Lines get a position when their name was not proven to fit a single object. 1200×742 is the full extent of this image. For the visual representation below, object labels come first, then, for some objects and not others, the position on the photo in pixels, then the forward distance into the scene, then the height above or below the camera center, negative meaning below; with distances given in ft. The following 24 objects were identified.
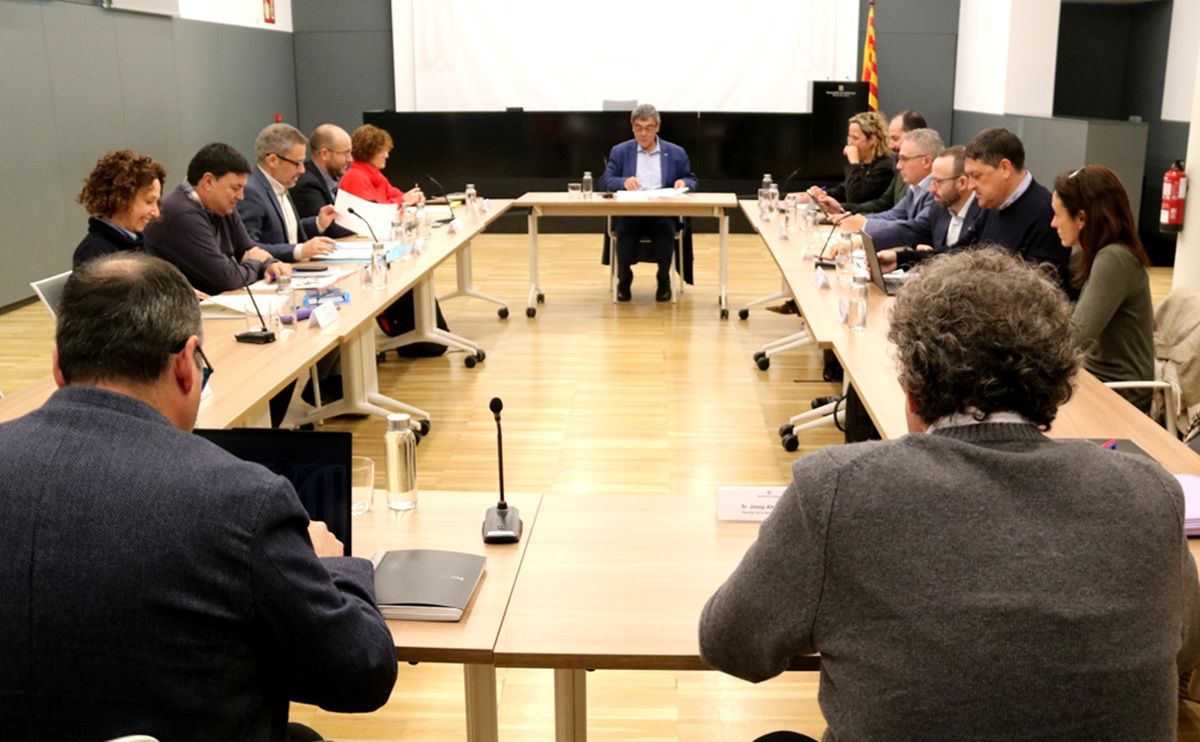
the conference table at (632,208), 22.94 -2.02
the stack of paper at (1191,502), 6.63 -2.34
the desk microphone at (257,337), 11.75 -2.33
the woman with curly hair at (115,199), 12.64 -1.01
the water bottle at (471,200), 23.34 -1.89
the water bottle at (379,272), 14.74 -2.10
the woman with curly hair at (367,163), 21.06 -1.04
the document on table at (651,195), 23.51 -1.81
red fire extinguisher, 17.11 -1.43
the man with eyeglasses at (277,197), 16.72 -1.34
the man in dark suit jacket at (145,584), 4.16 -1.73
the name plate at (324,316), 12.45 -2.27
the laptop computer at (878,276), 14.12 -2.09
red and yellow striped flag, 33.40 +1.29
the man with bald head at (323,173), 19.81 -1.16
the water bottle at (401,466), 7.28 -2.26
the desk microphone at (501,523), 6.78 -2.48
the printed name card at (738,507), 7.11 -2.45
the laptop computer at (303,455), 5.99 -1.81
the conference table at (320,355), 9.59 -2.41
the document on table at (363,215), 17.94 -1.73
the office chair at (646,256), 25.04 -3.28
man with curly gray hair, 3.98 -1.68
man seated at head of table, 25.00 -1.57
